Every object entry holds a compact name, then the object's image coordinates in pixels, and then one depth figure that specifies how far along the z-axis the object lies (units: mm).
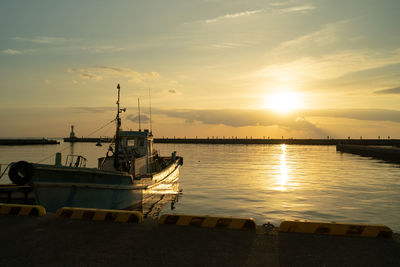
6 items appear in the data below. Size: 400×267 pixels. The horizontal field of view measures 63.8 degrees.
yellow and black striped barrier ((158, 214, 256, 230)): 7715
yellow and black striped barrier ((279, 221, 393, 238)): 7180
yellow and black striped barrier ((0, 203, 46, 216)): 9078
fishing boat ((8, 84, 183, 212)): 12516
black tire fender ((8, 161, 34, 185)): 11727
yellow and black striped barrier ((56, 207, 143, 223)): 8422
